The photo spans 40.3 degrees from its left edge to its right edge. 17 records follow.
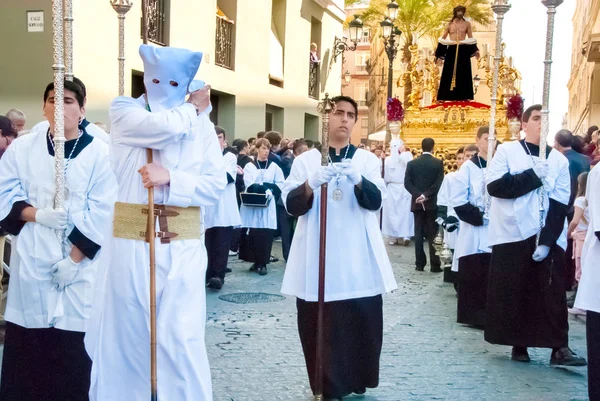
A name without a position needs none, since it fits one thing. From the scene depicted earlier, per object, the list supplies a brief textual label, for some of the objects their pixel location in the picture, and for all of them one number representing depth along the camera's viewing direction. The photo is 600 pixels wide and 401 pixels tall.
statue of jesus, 16.55
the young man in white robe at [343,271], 5.69
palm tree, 41.56
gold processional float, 17.16
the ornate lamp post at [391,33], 21.48
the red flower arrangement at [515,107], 12.92
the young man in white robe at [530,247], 6.77
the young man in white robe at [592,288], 5.13
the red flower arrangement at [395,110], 17.44
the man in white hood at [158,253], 4.03
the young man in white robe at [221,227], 10.28
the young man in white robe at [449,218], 9.59
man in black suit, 12.60
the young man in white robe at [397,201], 16.14
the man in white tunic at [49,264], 4.74
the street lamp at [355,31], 21.44
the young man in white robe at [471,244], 8.28
